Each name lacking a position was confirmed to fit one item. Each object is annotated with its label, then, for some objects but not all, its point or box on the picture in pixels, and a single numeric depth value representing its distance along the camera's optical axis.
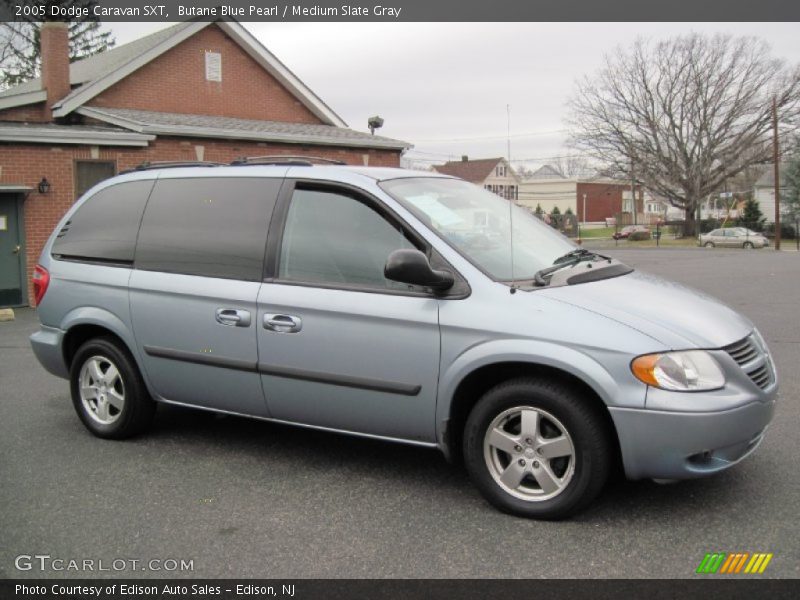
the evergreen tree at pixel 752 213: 59.66
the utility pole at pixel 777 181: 42.63
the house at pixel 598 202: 91.81
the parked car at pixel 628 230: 59.47
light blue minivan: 3.73
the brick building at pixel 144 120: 15.14
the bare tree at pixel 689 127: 51.50
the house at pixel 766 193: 68.38
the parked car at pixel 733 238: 45.34
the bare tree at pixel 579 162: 55.42
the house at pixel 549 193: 92.81
